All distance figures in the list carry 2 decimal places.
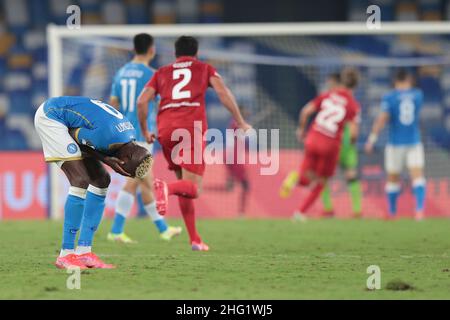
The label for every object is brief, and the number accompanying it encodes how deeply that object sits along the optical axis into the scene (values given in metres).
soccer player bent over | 13.94
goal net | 29.77
